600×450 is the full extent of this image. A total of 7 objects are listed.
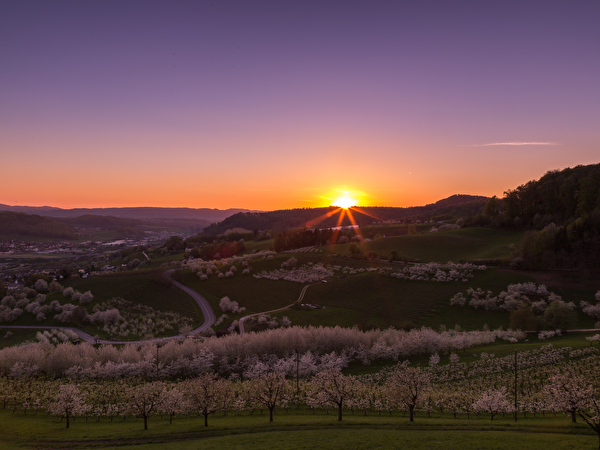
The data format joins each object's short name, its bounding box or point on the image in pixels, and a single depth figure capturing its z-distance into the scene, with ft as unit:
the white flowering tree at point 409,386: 105.50
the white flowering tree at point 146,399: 114.42
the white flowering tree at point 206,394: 115.62
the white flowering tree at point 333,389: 111.45
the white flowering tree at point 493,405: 108.58
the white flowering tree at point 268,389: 115.34
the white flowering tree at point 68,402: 119.75
